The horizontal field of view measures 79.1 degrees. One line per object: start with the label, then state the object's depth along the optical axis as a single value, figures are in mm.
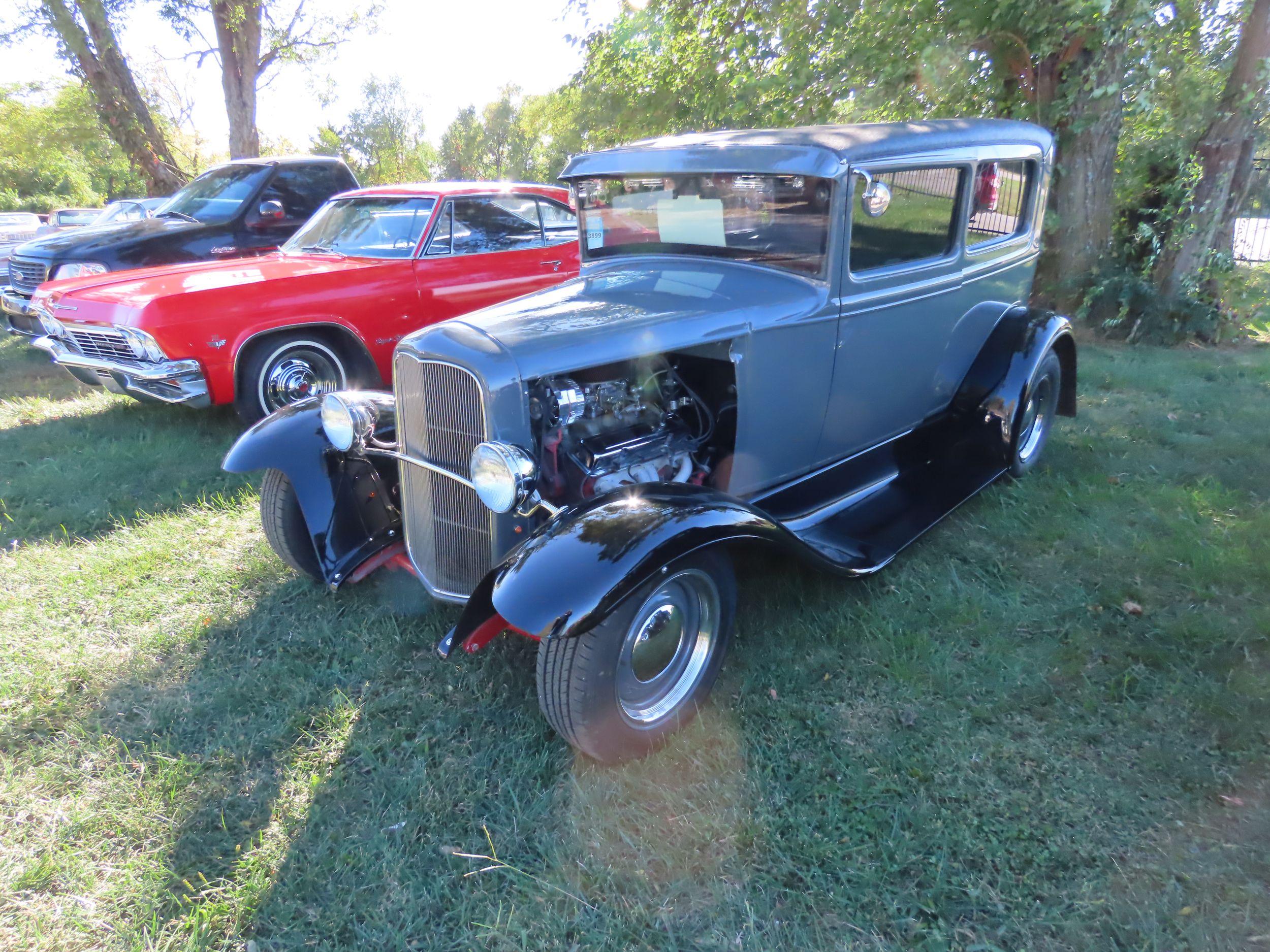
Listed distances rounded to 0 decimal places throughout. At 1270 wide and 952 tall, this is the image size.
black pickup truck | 7234
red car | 5094
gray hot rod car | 2434
